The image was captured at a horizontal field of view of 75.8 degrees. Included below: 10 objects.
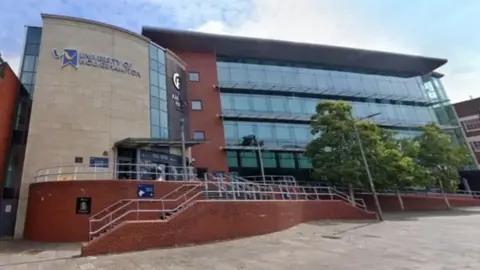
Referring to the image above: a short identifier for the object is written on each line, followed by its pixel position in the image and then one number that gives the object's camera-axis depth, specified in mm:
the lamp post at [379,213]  18967
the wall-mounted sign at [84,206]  13756
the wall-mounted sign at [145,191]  14859
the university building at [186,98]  18297
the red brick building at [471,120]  42406
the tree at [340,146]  23806
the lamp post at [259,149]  27984
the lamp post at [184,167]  16856
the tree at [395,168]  24328
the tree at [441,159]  30048
